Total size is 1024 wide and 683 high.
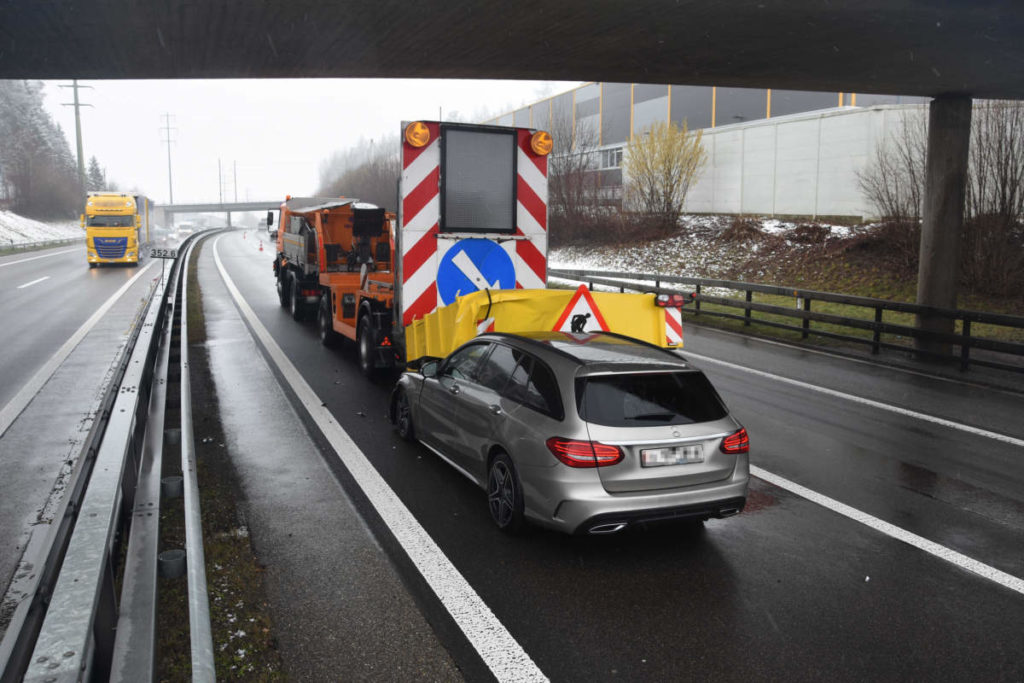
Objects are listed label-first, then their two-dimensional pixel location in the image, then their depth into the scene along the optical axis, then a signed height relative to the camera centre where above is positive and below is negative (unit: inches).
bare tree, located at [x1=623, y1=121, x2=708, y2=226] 1283.2 +127.6
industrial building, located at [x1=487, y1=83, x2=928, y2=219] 1064.8 +162.3
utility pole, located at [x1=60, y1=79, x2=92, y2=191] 2571.4 +390.5
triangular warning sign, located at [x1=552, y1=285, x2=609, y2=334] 323.3 -28.5
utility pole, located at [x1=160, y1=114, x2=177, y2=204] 4429.1 +474.5
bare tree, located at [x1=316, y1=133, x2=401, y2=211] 2765.7 +267.4
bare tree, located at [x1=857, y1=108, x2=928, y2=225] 824.3 +74.2
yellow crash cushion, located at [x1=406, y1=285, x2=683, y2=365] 327.0 -28.5
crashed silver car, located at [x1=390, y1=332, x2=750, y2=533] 210.4 -53.3
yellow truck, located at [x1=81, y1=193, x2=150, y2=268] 1347.2 +24.0
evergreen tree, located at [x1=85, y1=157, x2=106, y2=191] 4472.0 +381.4
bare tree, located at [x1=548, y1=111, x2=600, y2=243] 1456.7 +110.3
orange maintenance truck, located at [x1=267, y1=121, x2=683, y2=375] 331.0 -6.5
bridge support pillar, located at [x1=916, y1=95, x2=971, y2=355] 565.9 +28.6
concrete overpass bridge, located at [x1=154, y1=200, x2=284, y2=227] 5269.7 +247.3
